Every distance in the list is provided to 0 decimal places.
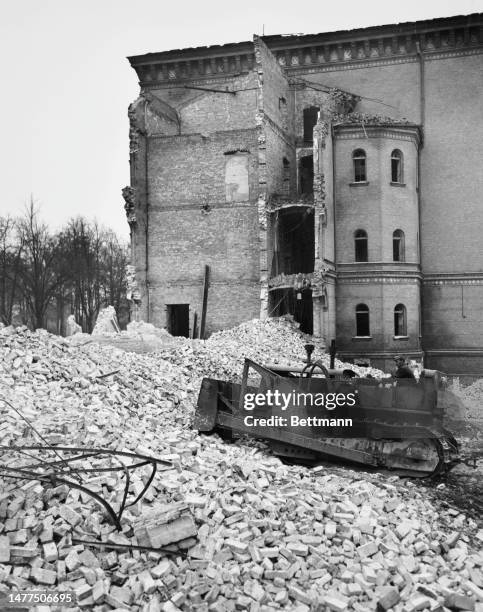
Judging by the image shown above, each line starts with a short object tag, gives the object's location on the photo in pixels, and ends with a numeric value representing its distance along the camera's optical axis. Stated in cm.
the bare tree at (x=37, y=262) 3597
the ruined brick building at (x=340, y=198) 2667
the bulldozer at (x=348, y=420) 1116
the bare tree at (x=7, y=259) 3672
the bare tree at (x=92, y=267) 4184
